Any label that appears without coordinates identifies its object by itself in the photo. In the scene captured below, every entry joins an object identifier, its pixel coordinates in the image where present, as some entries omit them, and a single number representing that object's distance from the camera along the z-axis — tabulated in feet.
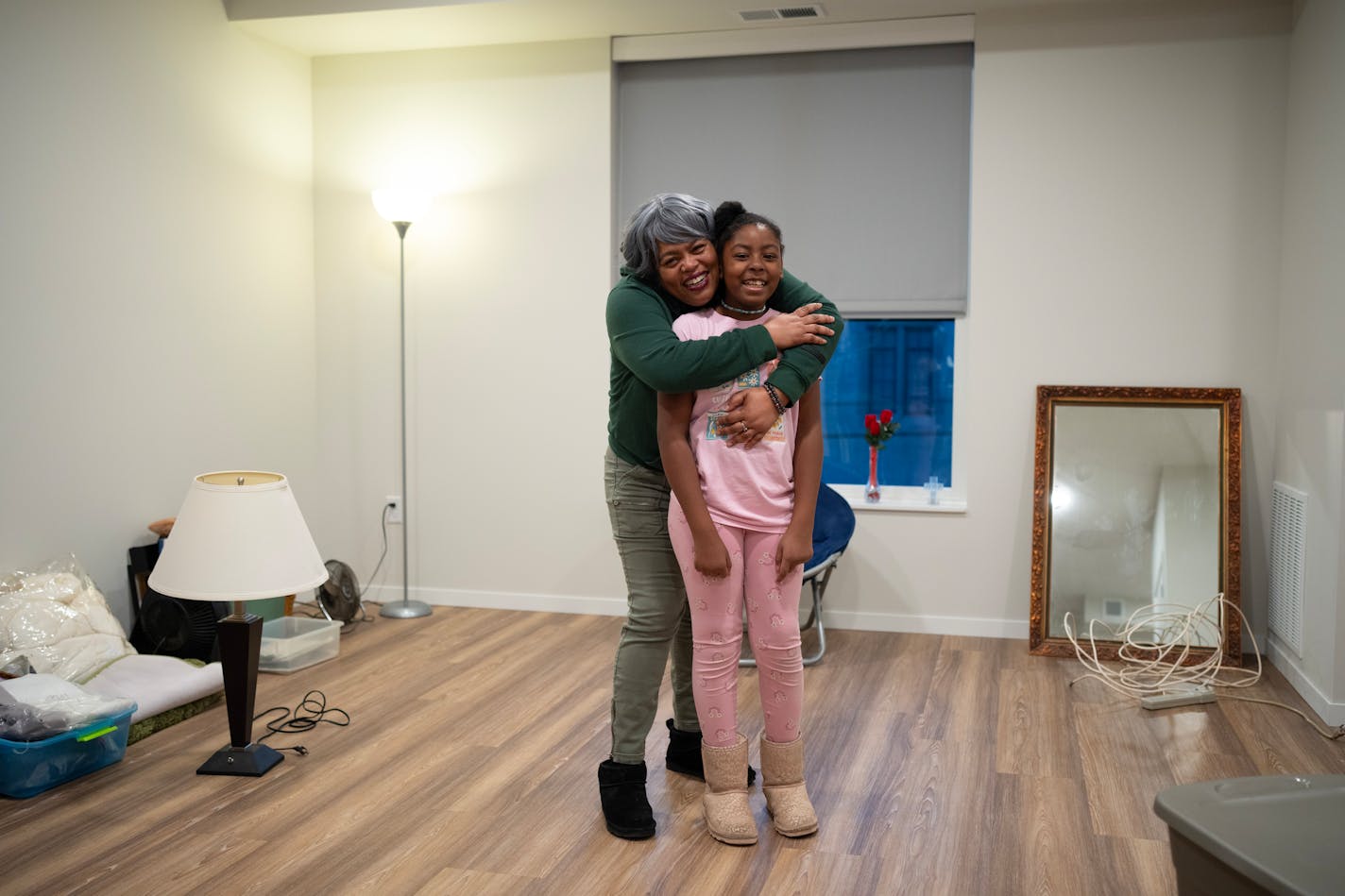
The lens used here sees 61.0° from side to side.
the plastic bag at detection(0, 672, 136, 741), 9.04
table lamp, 8.96
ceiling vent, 14.10
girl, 7.74
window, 15.34
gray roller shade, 14.79
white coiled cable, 12.39
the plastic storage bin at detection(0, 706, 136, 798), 8.90
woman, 7.59
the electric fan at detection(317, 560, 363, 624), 14.82
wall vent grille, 12.36
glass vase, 15.17
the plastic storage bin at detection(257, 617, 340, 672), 12.75
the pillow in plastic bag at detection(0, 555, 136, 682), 10.96
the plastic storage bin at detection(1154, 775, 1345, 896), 4.00
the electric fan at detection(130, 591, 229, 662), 12.51
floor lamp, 15.43
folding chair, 13.25
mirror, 13.62
